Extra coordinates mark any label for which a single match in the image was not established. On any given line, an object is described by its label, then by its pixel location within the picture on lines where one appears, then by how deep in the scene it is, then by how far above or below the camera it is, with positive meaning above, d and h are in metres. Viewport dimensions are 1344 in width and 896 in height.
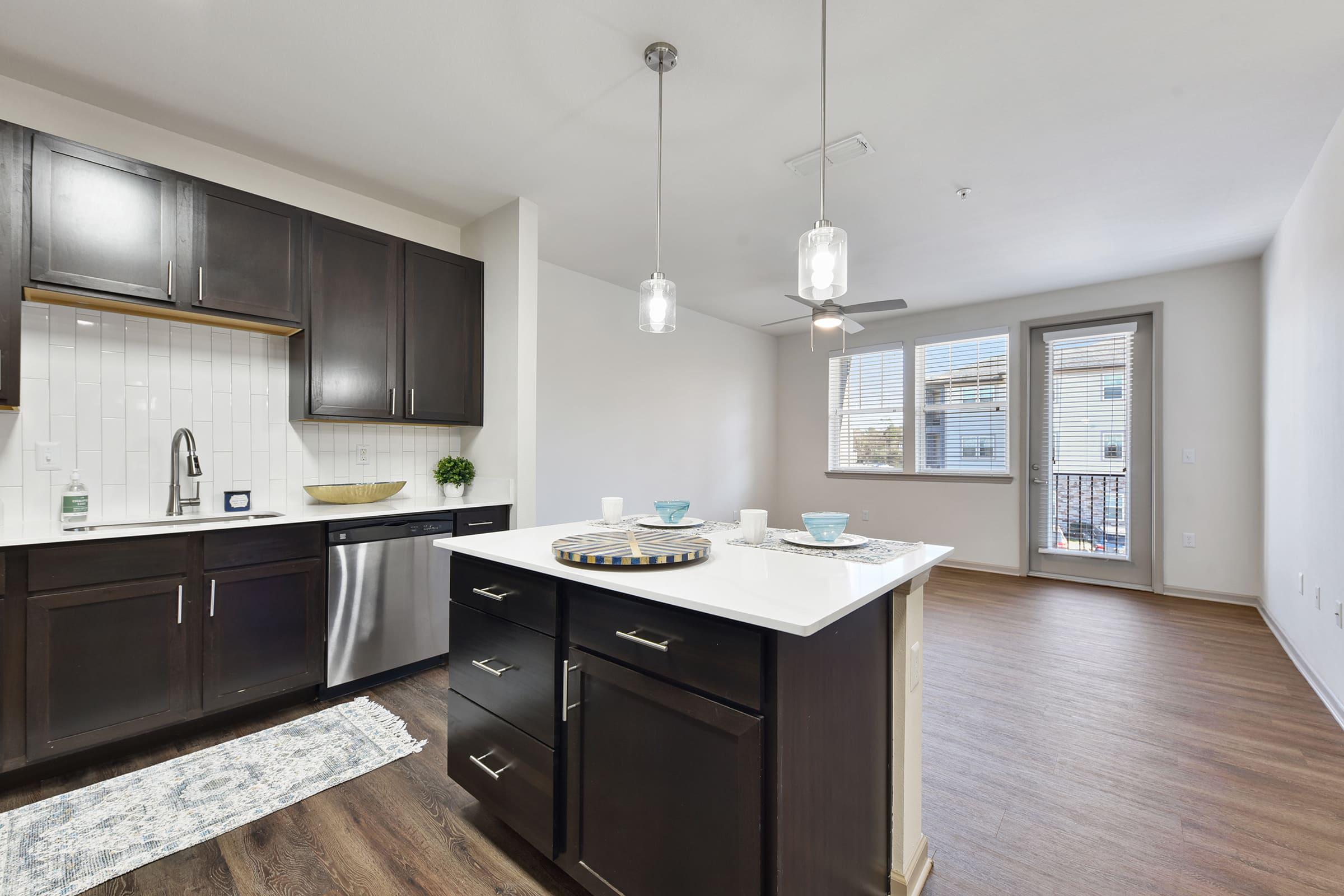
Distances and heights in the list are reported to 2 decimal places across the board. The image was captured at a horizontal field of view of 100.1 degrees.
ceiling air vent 2.64 +1.43
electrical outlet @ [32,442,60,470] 2.31 -0.04
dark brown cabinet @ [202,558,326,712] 2.37 -0.82
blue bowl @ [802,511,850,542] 1.69 -0.23
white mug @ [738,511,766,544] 1.75 -0.25
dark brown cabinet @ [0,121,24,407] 2.05 +0.71
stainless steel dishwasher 2.70 -0.77
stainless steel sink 2.31 -0.33
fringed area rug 1.61 -1.20
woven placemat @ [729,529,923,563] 1.54 -0.30
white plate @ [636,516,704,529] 2.02 -0.28
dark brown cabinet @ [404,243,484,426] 3.23 +0.66
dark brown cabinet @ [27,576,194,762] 2.00 -0.83
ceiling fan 3.80 +0.94
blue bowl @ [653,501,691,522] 2.02 -0.23
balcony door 4.78 -0.01
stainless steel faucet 2.58 -0.15
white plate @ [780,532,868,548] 1.69 -0.29
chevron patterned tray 1.36 -0.27
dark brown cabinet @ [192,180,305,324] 2.50 +0.89
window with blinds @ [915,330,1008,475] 5.47 +0.45
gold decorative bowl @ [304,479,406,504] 2.93 -0.25
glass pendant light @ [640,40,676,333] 2.08 +0.57
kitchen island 1.06 -0.61
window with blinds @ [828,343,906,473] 6.14 +0.43
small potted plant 3.42 -0.17
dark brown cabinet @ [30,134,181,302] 2.14 +0.90
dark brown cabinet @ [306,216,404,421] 2.87 +0.65
